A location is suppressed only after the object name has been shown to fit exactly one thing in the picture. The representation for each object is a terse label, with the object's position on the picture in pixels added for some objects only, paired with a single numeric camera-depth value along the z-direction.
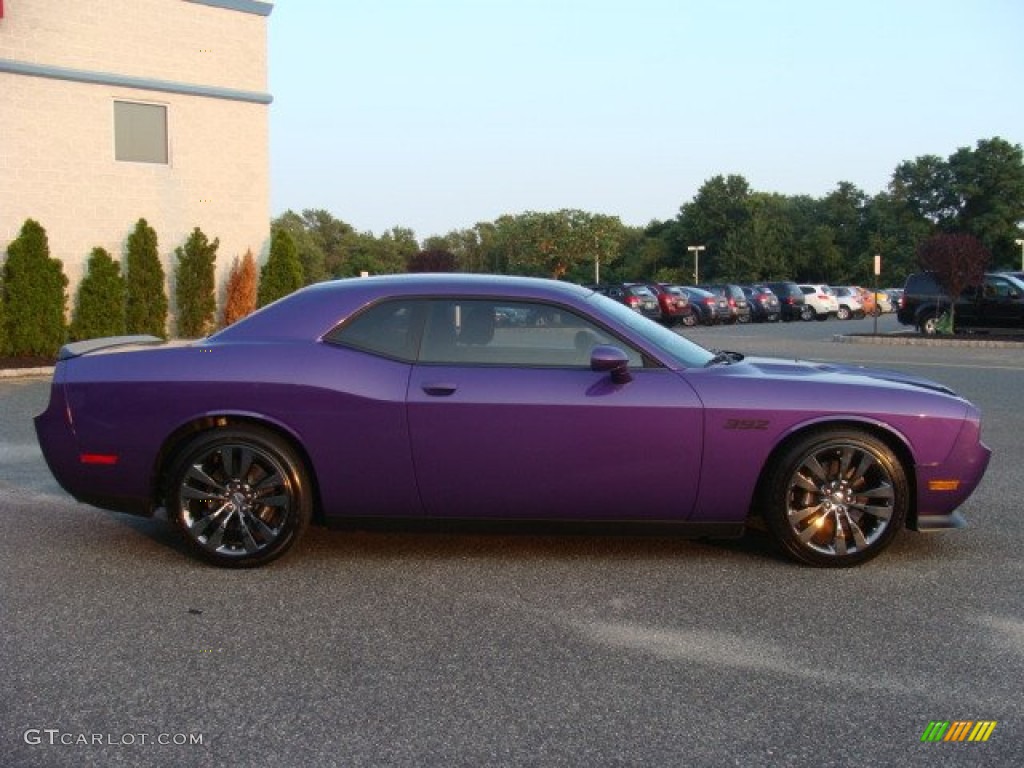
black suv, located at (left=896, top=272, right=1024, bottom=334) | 26.91
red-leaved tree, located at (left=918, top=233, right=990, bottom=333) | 25.44
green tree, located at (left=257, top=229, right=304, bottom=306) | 19.72
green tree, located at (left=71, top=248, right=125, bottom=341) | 17.70
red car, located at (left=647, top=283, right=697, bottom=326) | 34.56
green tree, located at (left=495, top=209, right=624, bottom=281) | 109.25
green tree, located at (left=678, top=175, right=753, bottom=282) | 96.06
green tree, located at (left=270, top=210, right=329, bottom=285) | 82.26
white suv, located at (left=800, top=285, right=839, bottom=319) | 44.53
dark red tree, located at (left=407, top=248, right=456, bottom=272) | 41.81
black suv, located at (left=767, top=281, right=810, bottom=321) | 43.91
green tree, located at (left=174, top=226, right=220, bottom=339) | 18.83
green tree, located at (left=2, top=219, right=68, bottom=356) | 16.88
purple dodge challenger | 5.00
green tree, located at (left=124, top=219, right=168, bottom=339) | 18.22
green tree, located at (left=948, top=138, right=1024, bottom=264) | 81.25
